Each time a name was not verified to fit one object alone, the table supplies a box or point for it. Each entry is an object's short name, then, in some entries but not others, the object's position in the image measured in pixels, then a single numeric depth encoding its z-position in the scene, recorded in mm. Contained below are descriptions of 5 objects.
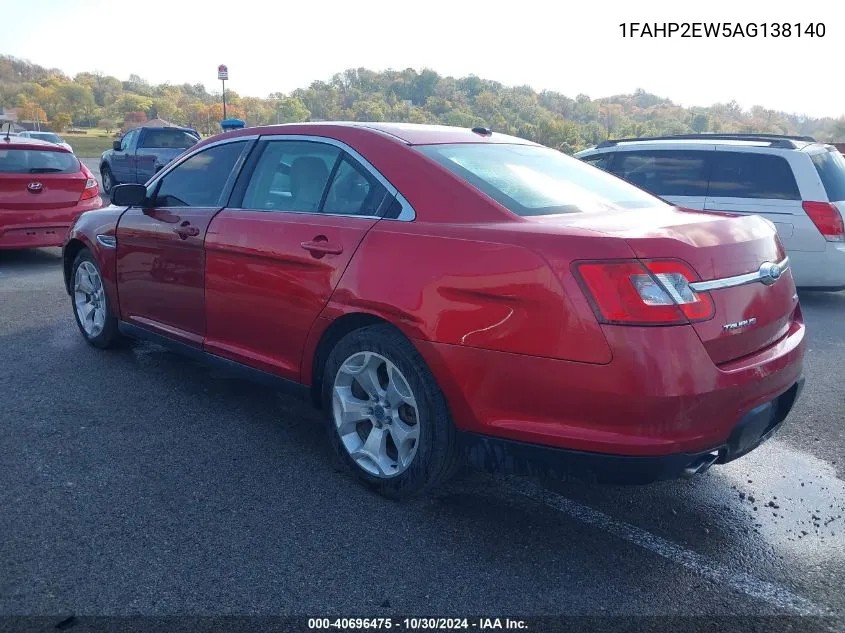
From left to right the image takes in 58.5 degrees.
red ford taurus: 2578
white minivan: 7055
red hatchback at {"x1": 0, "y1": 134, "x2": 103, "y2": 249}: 8711
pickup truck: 17844
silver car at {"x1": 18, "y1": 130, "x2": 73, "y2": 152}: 27200
